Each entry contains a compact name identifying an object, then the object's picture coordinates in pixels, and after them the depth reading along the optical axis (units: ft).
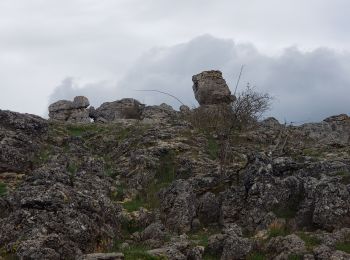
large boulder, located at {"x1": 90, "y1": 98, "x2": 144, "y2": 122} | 226.17
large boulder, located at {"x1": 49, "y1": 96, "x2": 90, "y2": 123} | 231.91
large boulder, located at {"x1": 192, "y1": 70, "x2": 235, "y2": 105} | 203.72
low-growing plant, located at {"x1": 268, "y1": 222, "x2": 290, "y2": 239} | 71.36
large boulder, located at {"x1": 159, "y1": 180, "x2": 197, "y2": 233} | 80.43
